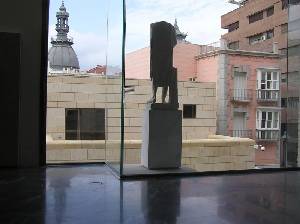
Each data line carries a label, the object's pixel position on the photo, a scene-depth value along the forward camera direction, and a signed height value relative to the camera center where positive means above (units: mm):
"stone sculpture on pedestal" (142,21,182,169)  4836 -47
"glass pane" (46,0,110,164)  5129 +308
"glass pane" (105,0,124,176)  4637 +289
